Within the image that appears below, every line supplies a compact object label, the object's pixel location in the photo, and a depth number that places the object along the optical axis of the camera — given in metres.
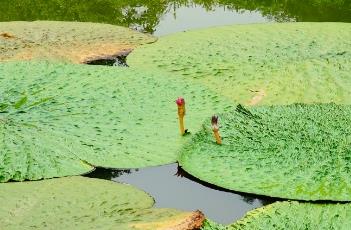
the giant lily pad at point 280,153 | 4.28
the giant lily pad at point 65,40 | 7.03
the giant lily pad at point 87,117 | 4.86
